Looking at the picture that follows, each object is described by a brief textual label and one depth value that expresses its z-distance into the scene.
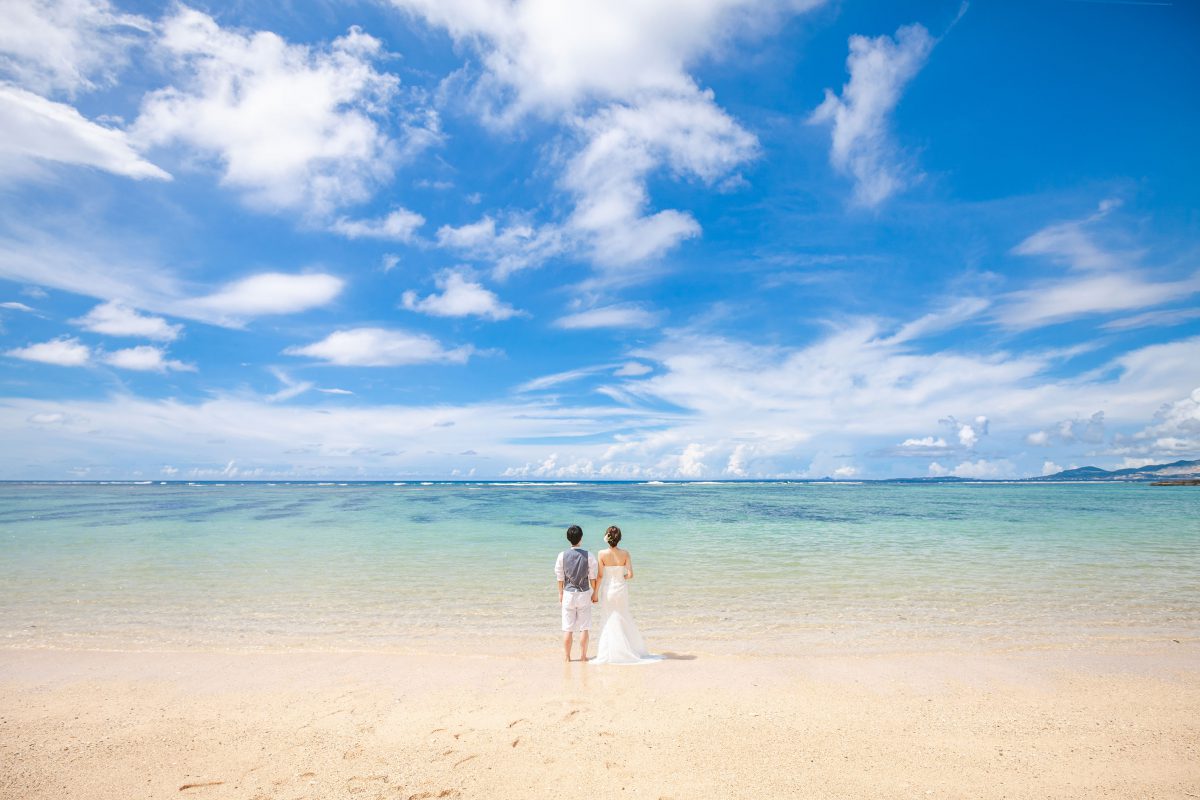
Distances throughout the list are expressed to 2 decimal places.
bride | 8.70
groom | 8.75
